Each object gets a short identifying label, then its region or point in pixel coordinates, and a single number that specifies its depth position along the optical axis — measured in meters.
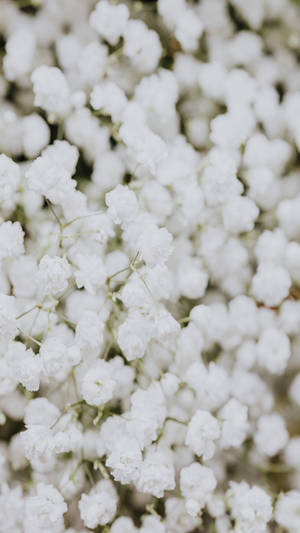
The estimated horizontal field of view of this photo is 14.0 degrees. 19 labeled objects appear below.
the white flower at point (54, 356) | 0.31
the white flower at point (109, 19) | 0.35
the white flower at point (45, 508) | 0.32
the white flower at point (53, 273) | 0.31
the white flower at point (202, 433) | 0.32
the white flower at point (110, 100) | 0.34
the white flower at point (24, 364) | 0.31
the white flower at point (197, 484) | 0.33
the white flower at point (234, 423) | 0.34
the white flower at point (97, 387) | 0.32
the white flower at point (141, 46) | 0.35
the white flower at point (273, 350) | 0.35
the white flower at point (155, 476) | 0.32
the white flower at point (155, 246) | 0.31
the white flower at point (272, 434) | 0.36
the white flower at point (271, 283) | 0.35
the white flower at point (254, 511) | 0.33
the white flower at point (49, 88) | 0.33
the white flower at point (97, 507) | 0.32
